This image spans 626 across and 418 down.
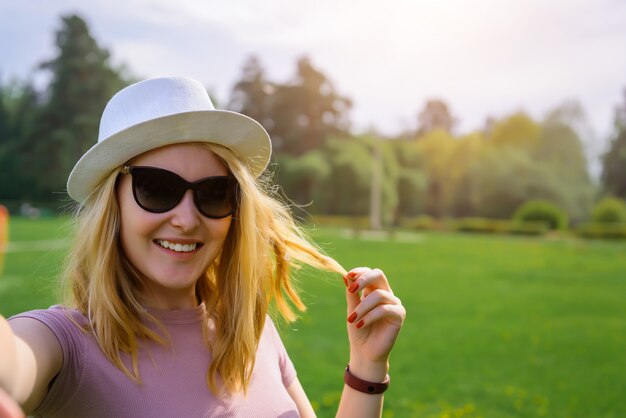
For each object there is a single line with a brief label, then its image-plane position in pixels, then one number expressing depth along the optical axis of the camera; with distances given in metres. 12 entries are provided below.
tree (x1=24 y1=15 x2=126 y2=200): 45.28
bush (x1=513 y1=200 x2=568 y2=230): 40.84
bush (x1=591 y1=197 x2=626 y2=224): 38.41
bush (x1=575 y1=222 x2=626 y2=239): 35.59
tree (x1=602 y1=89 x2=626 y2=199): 50.75
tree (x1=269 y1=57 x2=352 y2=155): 51.88
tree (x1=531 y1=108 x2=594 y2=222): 52.03
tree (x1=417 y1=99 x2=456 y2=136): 85.88
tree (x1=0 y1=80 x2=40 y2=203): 46.97
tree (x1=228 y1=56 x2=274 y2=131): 51.94
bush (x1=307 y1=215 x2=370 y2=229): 43.94
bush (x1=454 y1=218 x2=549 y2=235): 38.22
